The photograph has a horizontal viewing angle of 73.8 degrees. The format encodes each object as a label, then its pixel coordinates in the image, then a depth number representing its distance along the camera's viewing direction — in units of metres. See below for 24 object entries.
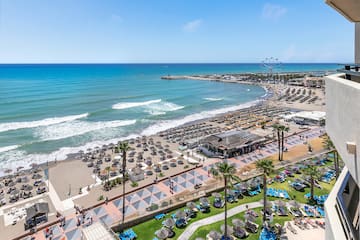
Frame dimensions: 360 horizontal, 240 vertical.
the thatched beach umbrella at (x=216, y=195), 27.19
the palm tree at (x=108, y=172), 34.71
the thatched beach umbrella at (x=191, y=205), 25.31
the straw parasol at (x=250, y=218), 22.47
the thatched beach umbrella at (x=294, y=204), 24.21
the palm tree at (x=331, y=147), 25.24
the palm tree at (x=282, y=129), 37.17
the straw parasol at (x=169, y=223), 22.55
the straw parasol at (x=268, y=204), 24.67
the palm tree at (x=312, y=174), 25.48
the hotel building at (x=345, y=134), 5.00
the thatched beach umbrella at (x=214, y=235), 20.51
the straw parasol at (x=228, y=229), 21.23
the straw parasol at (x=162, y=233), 21.39
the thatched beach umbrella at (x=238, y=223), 21.98
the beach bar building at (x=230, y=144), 40.69
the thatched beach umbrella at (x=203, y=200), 26.01
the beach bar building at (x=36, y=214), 25.06
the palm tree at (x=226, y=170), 20.27
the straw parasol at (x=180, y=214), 23.65
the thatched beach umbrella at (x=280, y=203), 24.45
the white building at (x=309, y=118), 55.53
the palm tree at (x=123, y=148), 25.10
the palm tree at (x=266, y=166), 23.22
